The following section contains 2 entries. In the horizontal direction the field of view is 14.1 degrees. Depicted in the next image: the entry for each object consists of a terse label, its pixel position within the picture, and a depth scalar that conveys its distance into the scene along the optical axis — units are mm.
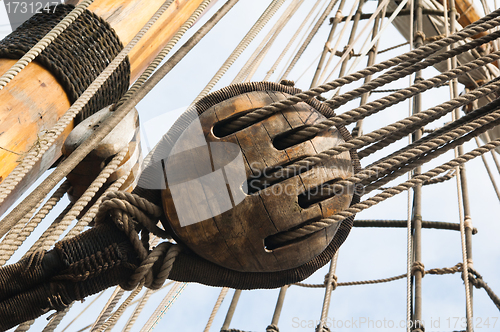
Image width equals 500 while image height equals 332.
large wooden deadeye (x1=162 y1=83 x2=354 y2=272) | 3318
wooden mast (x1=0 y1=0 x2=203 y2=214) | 3688
